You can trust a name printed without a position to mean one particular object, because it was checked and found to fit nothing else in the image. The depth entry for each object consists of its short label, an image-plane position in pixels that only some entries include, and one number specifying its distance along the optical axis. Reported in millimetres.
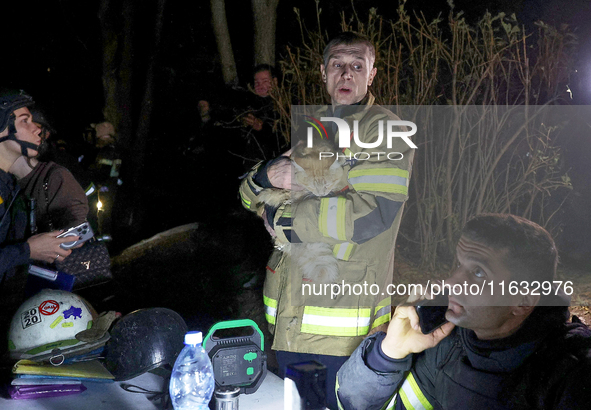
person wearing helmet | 2838
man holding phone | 1262
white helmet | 2465
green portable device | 2045
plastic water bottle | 1921
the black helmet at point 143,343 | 2363
